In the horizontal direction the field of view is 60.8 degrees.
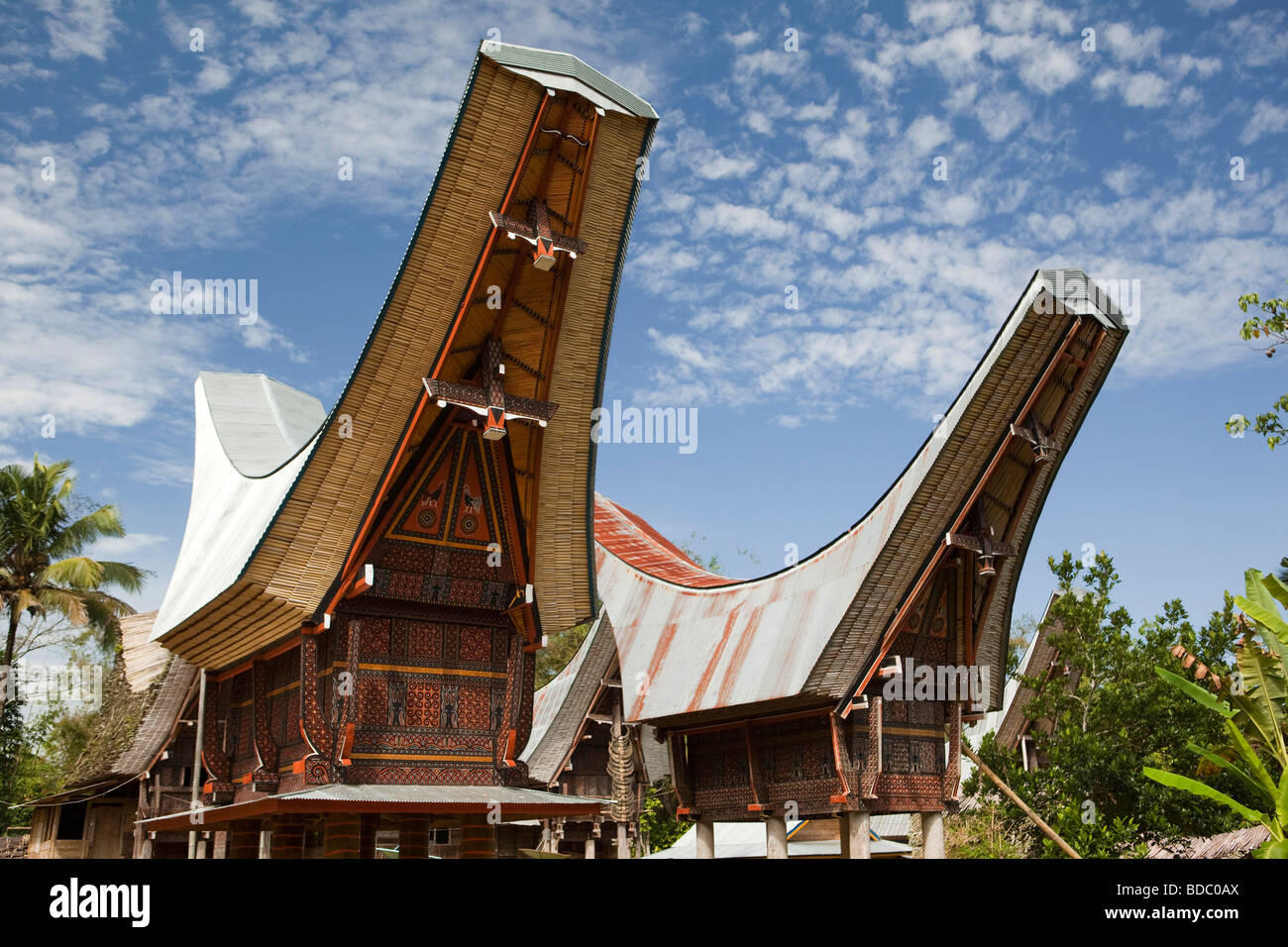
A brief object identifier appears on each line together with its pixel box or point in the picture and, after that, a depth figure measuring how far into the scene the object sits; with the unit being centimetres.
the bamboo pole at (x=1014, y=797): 1513
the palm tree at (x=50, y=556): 2869
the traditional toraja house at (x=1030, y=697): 2400
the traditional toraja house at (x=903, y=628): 1545
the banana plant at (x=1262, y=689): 1078
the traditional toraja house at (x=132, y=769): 2027
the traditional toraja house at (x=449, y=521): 1230
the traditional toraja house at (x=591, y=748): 2400
